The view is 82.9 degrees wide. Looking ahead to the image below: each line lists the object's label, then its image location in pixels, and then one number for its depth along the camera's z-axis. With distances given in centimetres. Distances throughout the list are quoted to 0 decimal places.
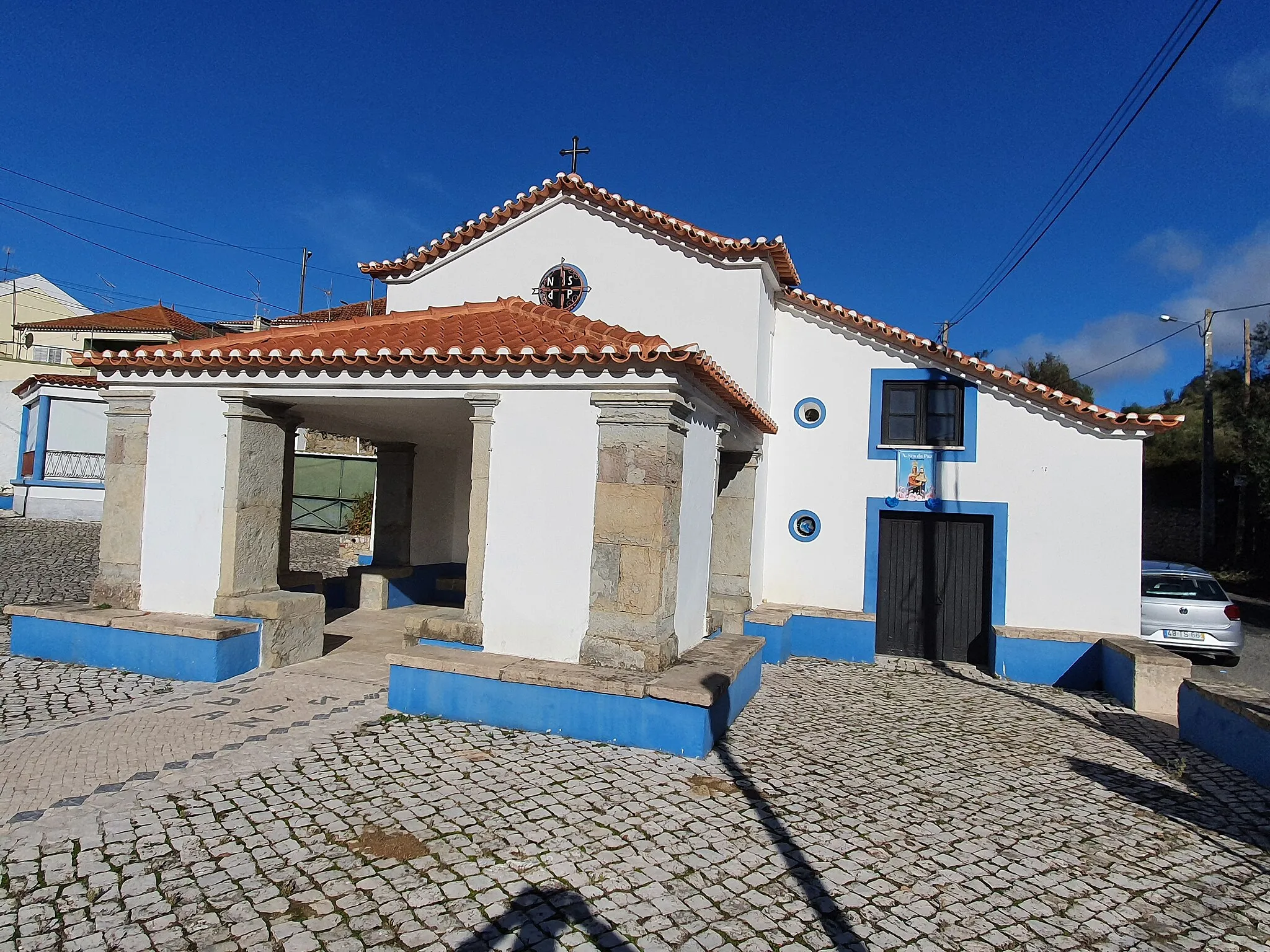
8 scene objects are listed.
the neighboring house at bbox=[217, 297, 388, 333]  1994
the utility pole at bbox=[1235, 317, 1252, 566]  1934
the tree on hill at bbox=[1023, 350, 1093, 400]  3133
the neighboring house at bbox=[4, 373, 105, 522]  1741
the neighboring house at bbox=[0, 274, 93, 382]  3522
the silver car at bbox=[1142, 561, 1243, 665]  958
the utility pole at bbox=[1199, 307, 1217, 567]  1967
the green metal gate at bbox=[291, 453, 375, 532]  1934
